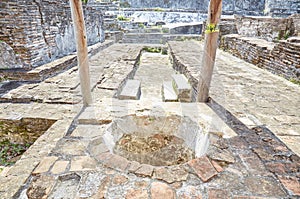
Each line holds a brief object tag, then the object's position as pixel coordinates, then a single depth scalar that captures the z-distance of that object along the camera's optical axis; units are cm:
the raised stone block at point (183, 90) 398
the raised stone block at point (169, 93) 385
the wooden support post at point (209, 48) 262
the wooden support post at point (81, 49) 259
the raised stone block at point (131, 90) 344
